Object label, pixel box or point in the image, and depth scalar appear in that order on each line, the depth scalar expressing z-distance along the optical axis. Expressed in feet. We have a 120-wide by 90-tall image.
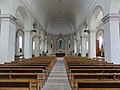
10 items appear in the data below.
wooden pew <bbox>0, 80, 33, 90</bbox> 5.48
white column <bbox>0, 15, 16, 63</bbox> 18.16
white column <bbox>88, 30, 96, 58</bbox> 28.03
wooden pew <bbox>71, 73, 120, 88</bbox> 7.19
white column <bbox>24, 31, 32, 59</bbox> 28.37
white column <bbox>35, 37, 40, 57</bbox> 37.93
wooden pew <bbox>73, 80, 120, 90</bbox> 5.07
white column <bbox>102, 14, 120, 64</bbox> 17.61
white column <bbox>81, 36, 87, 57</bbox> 38.39
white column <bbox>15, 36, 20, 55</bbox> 45.76
